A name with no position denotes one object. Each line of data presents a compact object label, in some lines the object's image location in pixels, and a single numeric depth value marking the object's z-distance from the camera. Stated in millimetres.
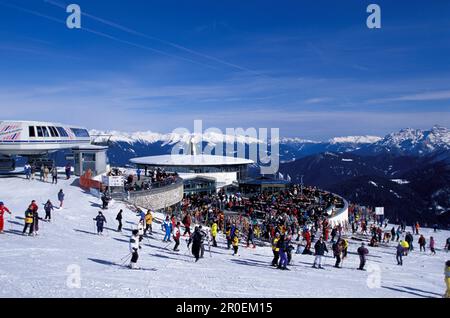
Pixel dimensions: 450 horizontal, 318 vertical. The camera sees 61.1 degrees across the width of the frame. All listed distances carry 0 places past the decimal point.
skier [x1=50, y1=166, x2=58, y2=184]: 29722
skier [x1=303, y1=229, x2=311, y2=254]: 21064
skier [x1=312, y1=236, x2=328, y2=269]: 16453
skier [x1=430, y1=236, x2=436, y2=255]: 24703
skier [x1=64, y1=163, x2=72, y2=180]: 32938
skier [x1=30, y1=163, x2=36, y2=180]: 31386
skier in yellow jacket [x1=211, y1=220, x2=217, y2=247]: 19344
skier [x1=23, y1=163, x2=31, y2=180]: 31250
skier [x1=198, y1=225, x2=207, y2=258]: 15694
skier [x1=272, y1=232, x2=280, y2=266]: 15930
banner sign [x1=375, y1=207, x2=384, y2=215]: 36812
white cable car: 30938
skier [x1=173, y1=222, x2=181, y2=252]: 17172
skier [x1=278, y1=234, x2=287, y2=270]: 15644
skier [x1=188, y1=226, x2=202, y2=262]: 15438
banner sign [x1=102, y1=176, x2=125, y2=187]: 25203
